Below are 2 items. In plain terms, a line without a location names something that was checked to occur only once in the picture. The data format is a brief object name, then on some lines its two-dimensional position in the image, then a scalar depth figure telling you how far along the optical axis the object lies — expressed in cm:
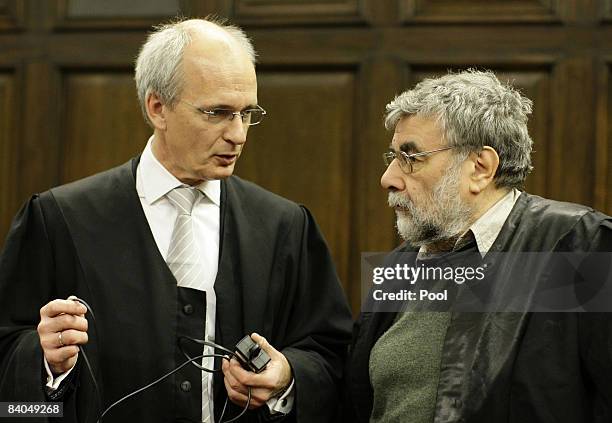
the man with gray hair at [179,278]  523
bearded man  466
